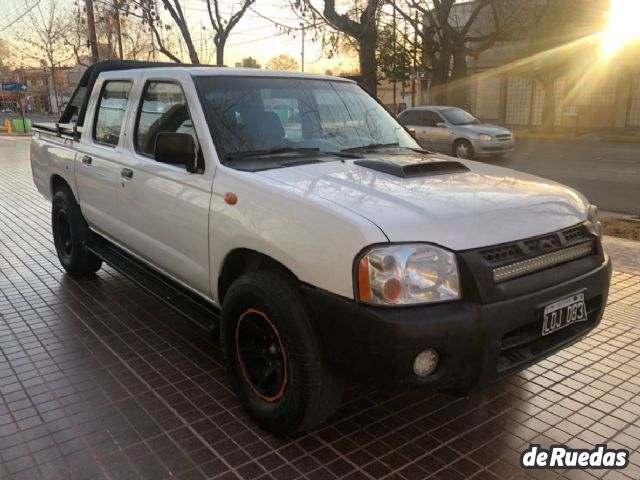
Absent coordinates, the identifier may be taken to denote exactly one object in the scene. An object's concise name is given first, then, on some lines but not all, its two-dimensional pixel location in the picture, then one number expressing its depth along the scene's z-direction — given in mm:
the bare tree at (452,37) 19997
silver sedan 16406
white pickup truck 2482
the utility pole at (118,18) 17225
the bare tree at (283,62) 53969
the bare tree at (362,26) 12336
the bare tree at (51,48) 33731
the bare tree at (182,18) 17266
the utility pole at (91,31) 18395
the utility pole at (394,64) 21428
